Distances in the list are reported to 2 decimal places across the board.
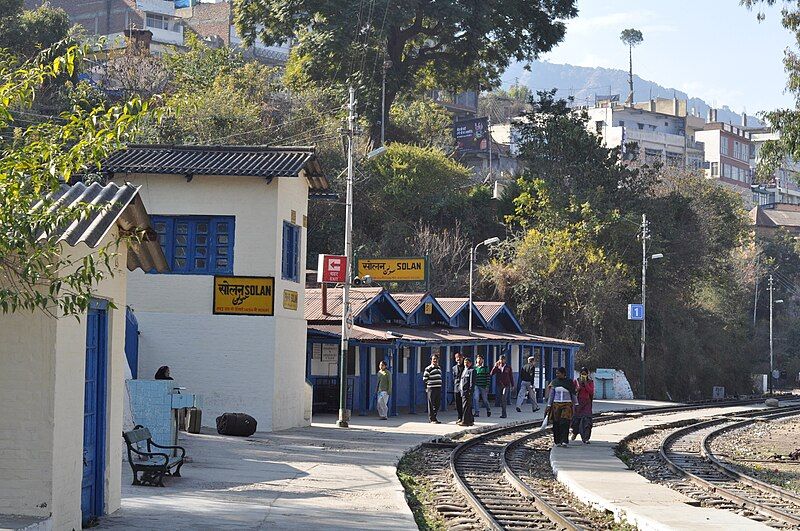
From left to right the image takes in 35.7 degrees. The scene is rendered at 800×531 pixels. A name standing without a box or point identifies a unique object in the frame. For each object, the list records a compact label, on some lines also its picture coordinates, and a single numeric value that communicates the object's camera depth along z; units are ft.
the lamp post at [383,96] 197.41
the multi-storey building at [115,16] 339.16
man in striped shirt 110.52
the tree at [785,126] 114.11
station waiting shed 124.57
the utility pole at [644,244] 198.80
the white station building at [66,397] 37.63
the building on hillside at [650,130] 402.31
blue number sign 195.52
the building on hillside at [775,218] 393.50
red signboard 103.65
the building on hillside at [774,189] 483.10
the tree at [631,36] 487.78
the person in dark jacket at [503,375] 125.29
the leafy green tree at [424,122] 240.49
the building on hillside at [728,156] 455.63
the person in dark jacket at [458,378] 111.35
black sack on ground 87.51
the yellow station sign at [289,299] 100.17
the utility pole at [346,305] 103.19
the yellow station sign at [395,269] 122.11
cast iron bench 54.54
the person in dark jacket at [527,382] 132.05
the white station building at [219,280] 97.35
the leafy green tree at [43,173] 32.65
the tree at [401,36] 186.60
